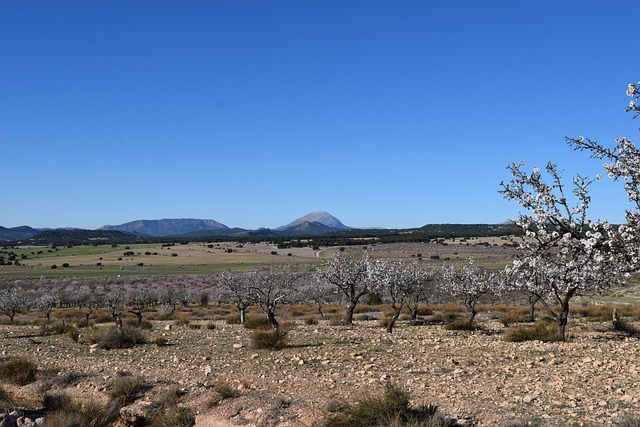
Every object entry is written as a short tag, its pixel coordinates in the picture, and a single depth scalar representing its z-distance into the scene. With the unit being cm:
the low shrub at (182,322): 3575
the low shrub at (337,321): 3269
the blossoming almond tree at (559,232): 930
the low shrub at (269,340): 2082
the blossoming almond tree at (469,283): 3328
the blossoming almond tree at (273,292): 2571
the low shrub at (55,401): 1518
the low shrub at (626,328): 2444
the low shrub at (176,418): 1303
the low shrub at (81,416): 1299
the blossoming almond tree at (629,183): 905
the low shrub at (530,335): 2133
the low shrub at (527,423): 984
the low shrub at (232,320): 3619
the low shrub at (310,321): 3380
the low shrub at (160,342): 2307
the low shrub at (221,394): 1390
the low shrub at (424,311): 4117
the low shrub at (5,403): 1482
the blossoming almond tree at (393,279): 3244
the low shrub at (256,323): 3005
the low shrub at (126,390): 1496
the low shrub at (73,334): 2595
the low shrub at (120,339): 2303
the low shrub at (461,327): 2772
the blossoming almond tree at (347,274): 3356
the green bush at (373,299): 5503
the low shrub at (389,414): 1048
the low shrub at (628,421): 903
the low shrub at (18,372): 1781
